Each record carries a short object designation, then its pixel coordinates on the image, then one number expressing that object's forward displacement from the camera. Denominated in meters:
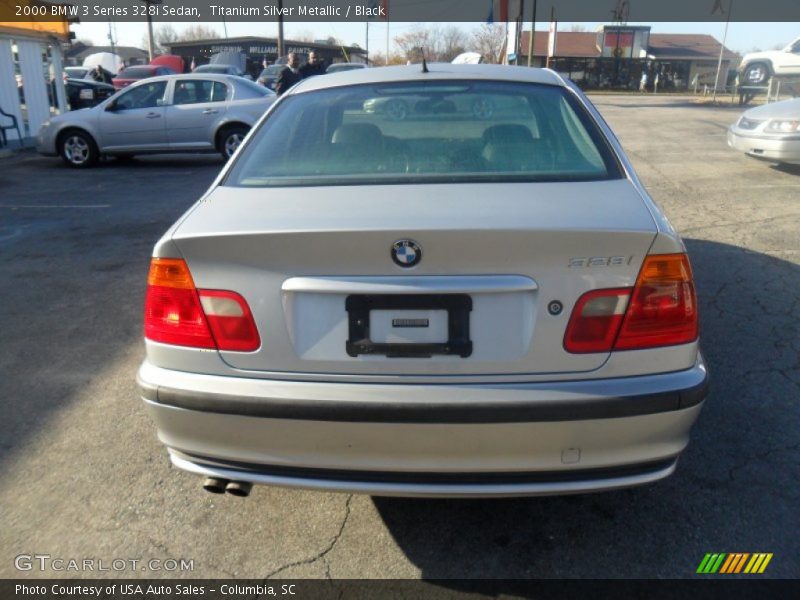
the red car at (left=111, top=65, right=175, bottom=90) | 26.41
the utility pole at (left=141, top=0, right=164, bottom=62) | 36.83
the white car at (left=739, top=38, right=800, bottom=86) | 22.61
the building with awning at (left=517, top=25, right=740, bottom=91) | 48.22
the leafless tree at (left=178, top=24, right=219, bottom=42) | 91.26
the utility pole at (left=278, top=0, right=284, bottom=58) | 33.41
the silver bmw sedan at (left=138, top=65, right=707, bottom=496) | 2.07
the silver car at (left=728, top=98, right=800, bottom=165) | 9.19
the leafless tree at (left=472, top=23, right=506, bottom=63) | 51.78
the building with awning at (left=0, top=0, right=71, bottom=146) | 14.66
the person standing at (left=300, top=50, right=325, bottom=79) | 12.65
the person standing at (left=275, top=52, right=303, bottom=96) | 12.05
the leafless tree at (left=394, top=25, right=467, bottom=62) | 62.25
